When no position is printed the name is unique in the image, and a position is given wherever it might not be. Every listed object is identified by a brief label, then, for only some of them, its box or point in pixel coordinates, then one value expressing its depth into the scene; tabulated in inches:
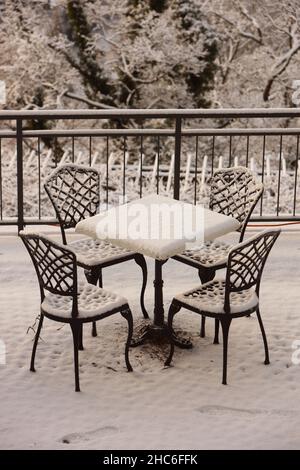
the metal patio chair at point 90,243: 256.7
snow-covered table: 234.7
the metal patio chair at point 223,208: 257.6
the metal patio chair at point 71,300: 220.5
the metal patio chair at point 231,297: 225.5
